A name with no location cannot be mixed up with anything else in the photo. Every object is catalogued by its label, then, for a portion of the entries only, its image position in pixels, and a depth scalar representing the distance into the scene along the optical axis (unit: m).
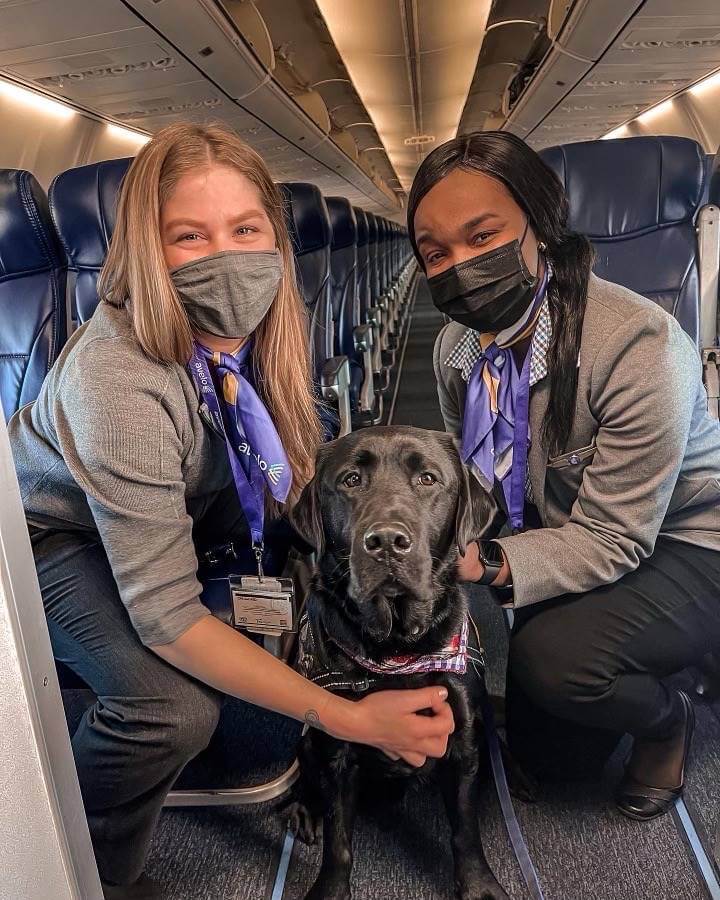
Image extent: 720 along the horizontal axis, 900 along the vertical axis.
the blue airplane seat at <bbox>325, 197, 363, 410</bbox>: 3.83
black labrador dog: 1.37
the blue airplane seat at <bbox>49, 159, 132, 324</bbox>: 2.29
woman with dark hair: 1.42
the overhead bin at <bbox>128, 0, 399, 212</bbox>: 1.86
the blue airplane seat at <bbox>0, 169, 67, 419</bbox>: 2.44
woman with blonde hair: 1.27
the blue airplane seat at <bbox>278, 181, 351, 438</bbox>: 2.75
